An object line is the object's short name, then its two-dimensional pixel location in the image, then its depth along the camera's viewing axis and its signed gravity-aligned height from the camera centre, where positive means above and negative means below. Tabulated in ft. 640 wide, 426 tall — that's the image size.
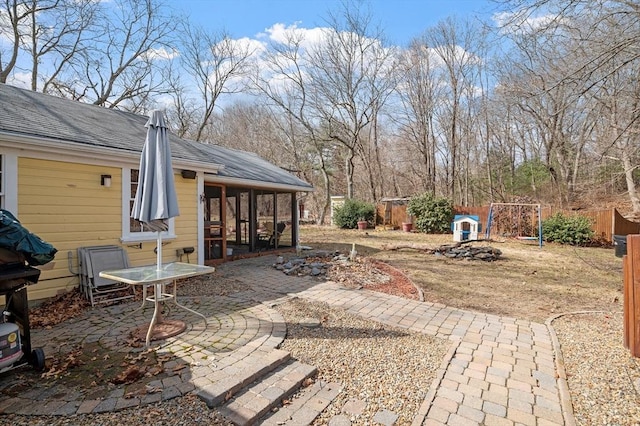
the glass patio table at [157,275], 10.42 -2.18
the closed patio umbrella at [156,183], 11.93 +1.14
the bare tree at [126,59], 51.75 +27.16
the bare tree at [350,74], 66.44 +29.64
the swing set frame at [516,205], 39.06 -0.95
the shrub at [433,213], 52.80 -0.26
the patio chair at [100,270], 15.84 -2.96
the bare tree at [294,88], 68.85 +28.04
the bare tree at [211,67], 70.03 +32.92
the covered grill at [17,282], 8.36 -1.92
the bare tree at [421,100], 68.13 +24.74
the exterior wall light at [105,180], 17.94 +1.89
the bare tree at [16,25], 43.83 +27.03
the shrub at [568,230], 38.68 -2.36
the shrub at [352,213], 61.57 -0.22
